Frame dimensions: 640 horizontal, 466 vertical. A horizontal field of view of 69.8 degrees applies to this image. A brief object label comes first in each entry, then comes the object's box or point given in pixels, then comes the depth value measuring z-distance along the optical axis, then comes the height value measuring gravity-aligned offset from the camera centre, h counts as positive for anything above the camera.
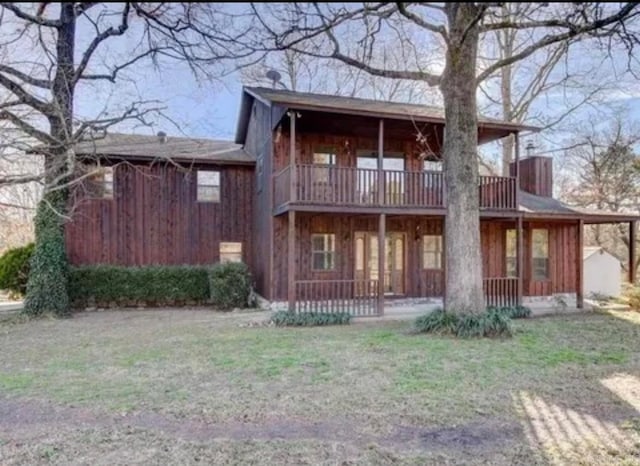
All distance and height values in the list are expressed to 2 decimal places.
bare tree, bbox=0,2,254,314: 9.37 +4.23
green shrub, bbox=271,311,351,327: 10.69 -1.73
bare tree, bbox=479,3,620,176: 20.34 +7.23
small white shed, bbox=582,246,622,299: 17.45 -1.18
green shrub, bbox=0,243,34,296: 14.37 -0.59
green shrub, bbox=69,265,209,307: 13.45 -1.15
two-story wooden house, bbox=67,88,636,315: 11.95 +0.97
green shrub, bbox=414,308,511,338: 8.87 -1.57
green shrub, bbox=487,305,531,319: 11.84 -1.74
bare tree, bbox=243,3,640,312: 7.52 +3.58
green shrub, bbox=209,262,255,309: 12.97 -1.11
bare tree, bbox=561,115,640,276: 22.42 +3.82
